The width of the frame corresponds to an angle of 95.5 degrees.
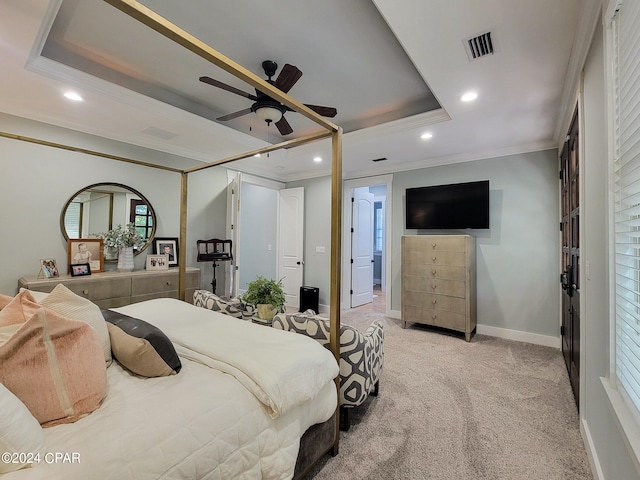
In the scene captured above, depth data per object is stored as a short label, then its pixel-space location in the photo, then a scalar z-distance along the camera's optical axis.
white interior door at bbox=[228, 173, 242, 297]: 4.20
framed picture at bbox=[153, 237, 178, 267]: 3.75
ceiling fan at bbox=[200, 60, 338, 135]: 2.12
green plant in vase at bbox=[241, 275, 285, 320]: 2.39
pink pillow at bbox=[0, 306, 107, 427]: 0.91
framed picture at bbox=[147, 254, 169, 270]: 3.61
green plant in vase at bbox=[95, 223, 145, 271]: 3.35
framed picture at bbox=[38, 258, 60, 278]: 2.82
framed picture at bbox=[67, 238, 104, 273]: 3.10
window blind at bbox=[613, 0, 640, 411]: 1.06
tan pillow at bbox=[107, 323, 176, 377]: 1.22
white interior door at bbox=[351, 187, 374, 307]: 5.32
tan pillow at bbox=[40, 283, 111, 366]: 1.30
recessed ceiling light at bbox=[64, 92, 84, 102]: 2.49
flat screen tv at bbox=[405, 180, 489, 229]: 3.84
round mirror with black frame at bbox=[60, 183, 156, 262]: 3.16
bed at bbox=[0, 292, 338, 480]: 0.83
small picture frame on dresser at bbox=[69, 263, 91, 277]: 3.02
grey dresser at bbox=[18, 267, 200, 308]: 2.74
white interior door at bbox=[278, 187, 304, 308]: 5.42
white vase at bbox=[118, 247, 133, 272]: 3.35
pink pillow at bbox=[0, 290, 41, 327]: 1.19
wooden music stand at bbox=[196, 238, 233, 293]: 4.04
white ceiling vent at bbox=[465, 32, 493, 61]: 1.83
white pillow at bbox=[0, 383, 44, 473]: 0.73
